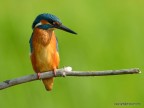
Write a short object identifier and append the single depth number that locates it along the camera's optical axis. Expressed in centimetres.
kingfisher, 610
